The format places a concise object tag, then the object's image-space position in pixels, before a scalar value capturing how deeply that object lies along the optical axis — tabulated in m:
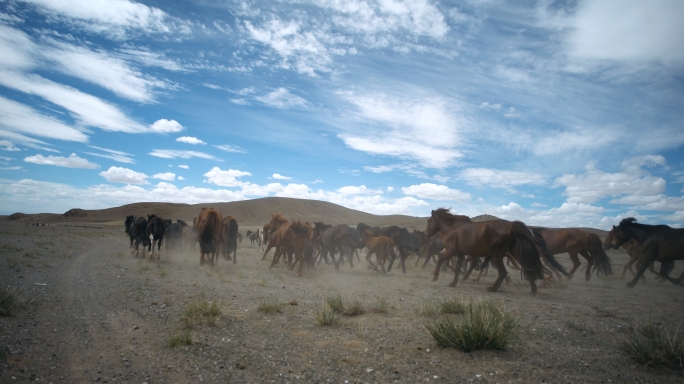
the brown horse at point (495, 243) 9.85
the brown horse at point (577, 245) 13.49
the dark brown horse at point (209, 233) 15.13
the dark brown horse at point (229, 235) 17.16
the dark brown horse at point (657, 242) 12.09
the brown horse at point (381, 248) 16.12
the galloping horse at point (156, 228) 17.36
